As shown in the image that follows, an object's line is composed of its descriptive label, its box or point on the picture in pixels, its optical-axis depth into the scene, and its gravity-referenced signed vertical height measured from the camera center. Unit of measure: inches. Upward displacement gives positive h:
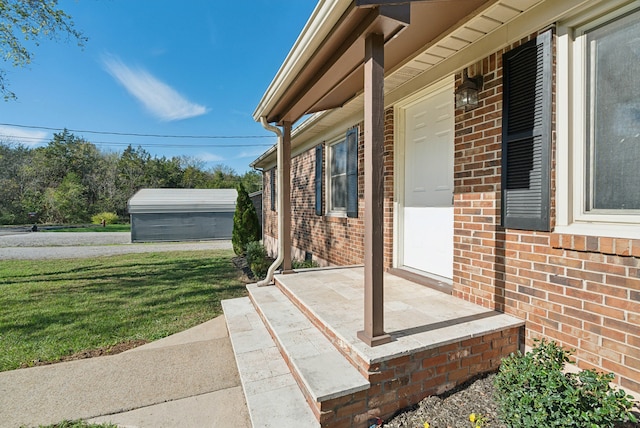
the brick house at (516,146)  73.6 +17.5
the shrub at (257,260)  264.4 -44.7
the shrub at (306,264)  261.2 -48.3
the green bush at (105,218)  1111.6 -30.2
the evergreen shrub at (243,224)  384.2 -19.9
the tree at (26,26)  260.4 +160.5
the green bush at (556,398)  57.4 -37.6
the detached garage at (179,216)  623.2 -14.0
